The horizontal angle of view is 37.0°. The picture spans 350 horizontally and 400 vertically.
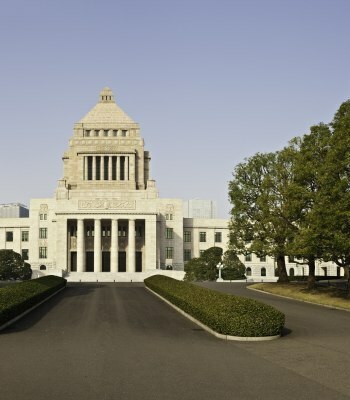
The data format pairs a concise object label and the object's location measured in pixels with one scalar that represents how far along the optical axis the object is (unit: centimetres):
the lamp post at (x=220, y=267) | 8994
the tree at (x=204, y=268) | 9131
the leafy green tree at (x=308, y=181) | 4144
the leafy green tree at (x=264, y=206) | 5353
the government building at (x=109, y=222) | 10006
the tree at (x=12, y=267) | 9250
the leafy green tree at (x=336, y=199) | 3547
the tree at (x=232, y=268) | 9188
